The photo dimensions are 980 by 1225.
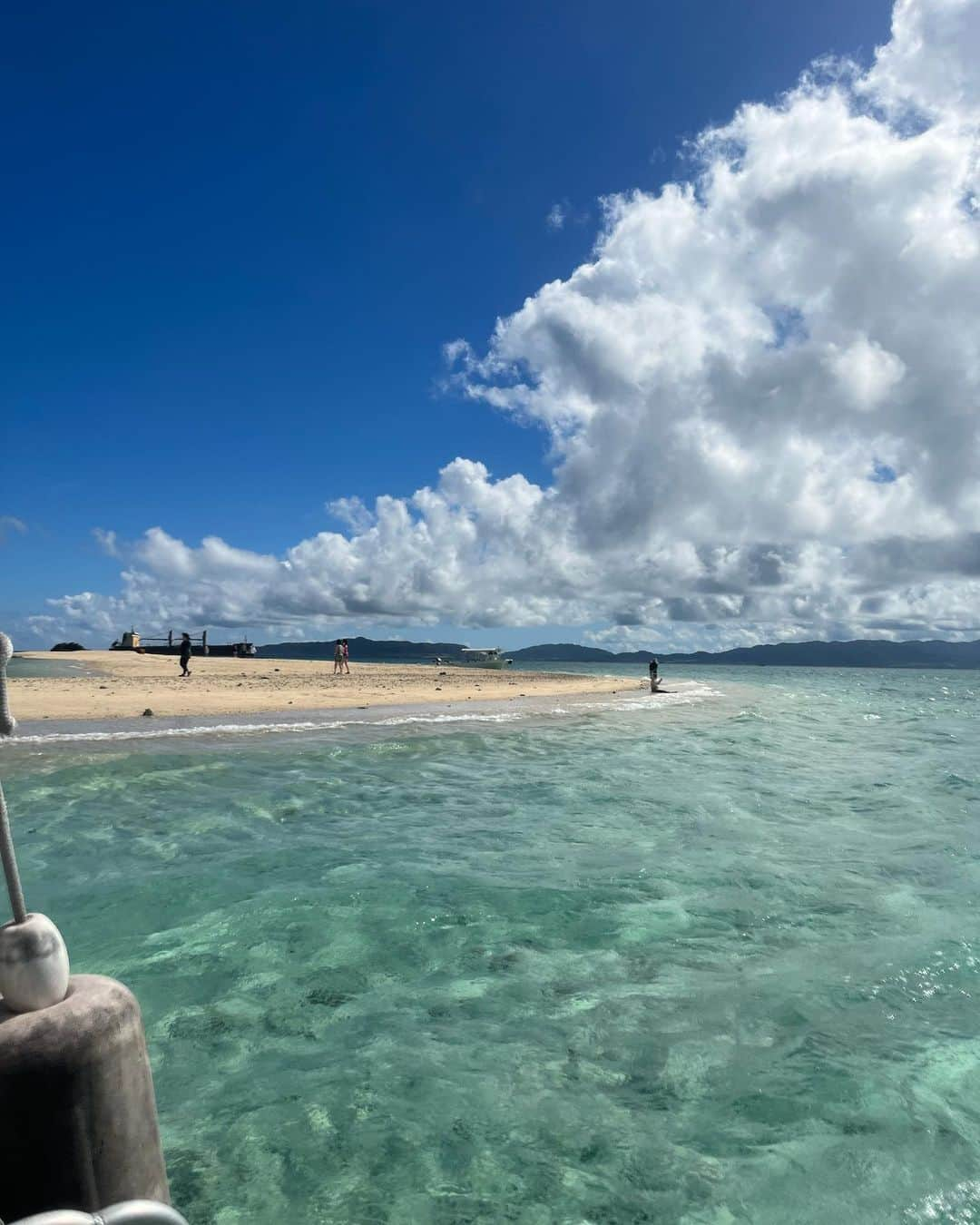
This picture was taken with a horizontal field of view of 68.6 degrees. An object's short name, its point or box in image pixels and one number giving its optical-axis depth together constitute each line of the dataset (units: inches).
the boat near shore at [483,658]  4609.3
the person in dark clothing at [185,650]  2076.8
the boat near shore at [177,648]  4446.4
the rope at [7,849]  130.1
